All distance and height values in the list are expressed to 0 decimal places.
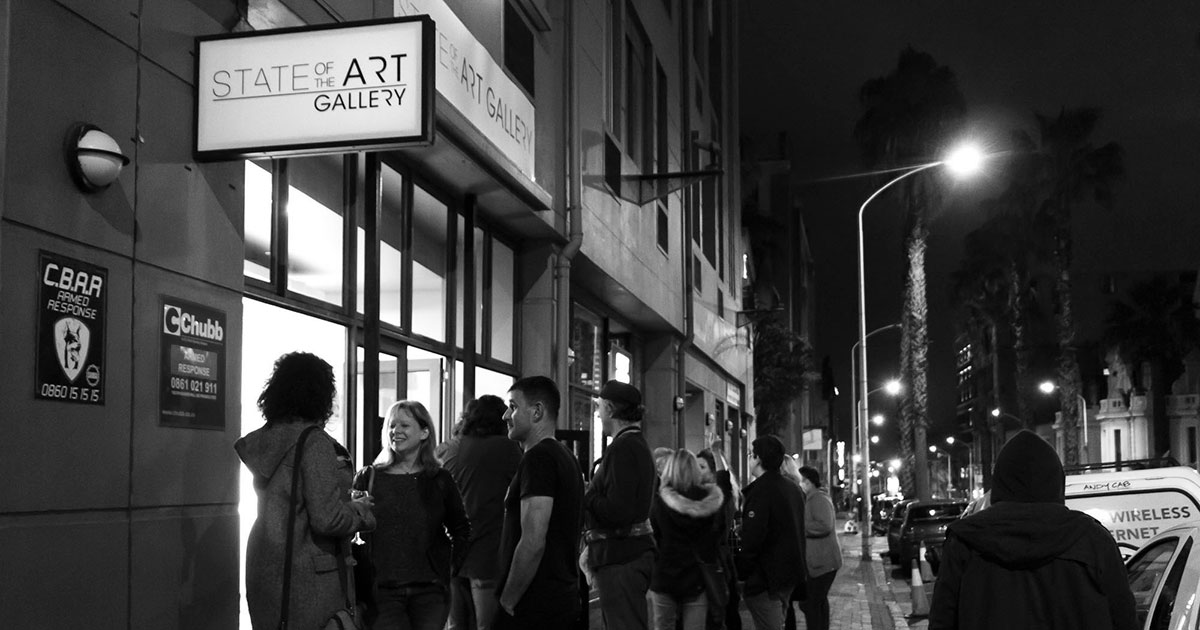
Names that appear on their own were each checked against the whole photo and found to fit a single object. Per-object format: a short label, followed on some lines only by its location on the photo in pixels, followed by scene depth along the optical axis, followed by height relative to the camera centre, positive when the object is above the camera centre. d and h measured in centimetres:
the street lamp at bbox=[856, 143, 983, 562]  2712 +339
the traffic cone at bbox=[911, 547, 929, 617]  1653 -181
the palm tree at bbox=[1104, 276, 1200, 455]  6969 +590
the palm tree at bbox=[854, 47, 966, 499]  4188 +955
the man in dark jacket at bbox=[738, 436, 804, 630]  980 -72
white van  1044 -43
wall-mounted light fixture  607 +130
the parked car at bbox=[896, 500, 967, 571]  2602 -150
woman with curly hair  540 -23
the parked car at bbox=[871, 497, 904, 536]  4913 -277
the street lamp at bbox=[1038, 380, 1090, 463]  9550 +402
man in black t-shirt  612 -41
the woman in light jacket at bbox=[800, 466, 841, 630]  1062 -88
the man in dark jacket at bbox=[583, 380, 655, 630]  771 -38
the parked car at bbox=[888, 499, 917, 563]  3008 -192
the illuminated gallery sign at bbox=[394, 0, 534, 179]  1102 +315
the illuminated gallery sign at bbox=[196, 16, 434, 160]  707 +182
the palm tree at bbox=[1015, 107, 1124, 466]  4412 +862
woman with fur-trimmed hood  896 -62
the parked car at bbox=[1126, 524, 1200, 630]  547 -59
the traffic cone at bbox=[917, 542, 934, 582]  2384 -211
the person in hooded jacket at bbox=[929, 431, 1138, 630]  499 -43
